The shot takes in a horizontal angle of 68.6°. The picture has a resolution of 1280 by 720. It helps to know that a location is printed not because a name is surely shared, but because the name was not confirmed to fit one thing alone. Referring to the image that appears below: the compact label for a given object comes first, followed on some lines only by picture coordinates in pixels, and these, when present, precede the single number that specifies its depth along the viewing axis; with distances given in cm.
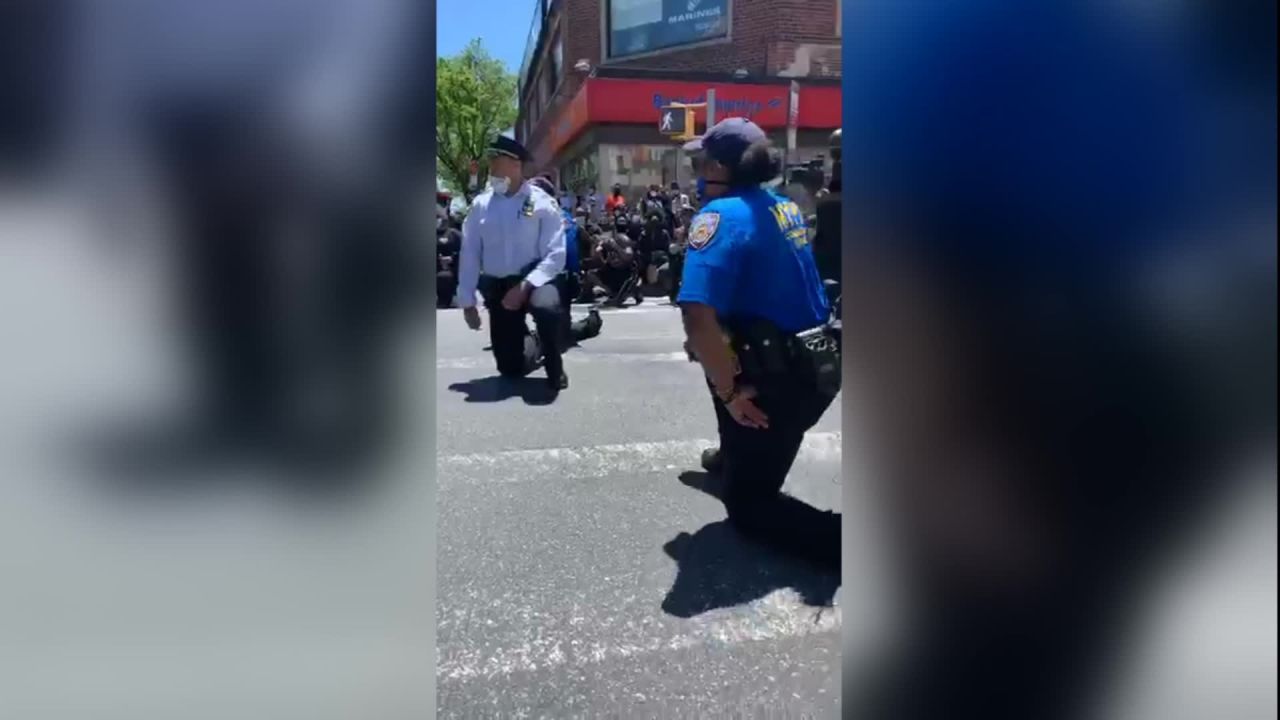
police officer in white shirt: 595
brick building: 2555
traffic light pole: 1588
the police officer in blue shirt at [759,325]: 276
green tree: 4419
